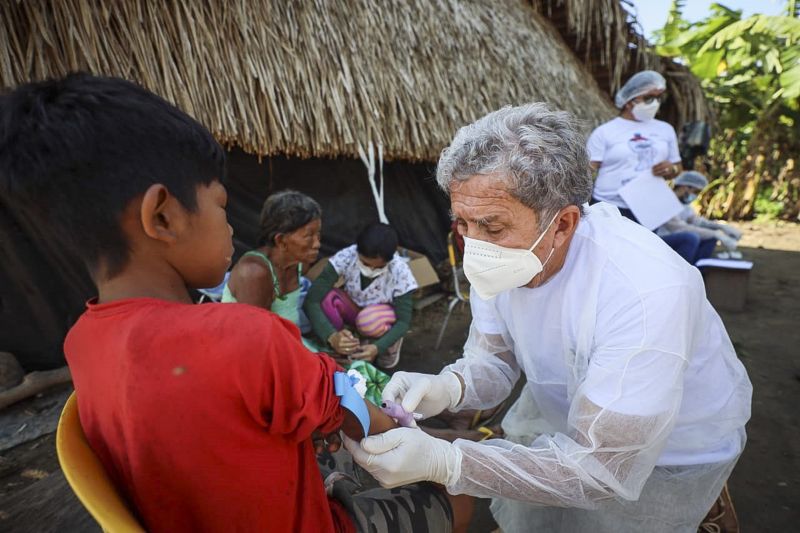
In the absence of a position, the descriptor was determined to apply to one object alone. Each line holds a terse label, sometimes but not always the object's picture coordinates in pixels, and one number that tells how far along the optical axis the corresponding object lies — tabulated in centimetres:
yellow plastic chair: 66
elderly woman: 230
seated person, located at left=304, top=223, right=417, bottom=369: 290
